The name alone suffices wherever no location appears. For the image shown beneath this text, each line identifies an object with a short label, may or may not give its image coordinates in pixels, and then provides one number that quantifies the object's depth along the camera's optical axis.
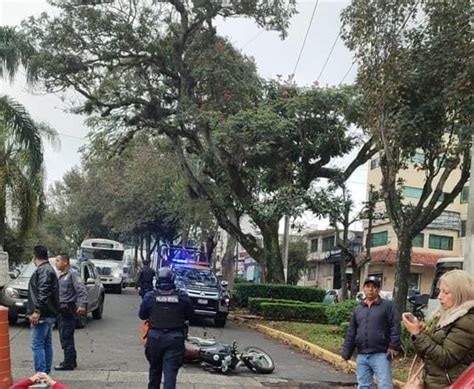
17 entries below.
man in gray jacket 9.71
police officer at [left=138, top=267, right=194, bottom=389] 6.85
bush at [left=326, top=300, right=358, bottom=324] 15.19
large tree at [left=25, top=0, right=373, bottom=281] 22.08
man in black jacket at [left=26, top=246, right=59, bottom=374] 8.45
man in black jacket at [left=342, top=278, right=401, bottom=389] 6.91
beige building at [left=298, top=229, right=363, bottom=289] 56.64
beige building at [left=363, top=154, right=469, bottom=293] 44.97
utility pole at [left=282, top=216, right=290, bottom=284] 25.70
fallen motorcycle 10.23
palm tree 19.86
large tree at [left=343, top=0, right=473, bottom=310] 12.33
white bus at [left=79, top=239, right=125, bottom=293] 32.81
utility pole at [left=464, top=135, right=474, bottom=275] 9.45
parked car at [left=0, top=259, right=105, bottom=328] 14.49
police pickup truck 18.73
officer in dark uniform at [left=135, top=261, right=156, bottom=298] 19.07
